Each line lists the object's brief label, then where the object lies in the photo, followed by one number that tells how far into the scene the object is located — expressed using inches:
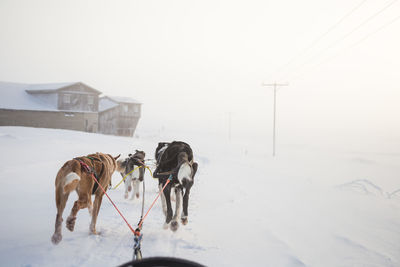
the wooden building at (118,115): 1473.9
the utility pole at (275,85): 1167.7
